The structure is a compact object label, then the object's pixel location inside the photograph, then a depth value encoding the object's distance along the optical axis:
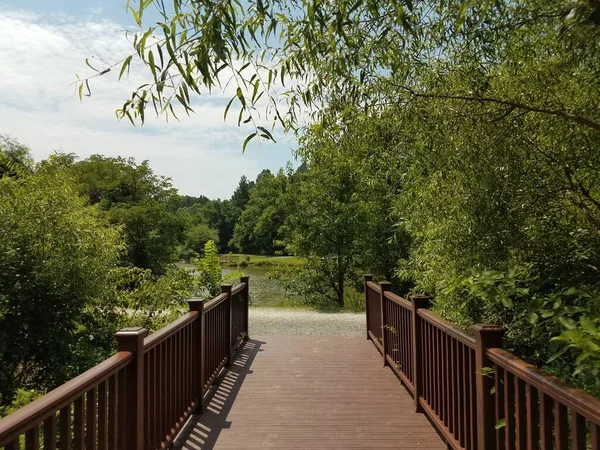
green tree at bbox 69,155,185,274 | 20.03
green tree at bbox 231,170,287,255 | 15.27
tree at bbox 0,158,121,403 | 5.46
